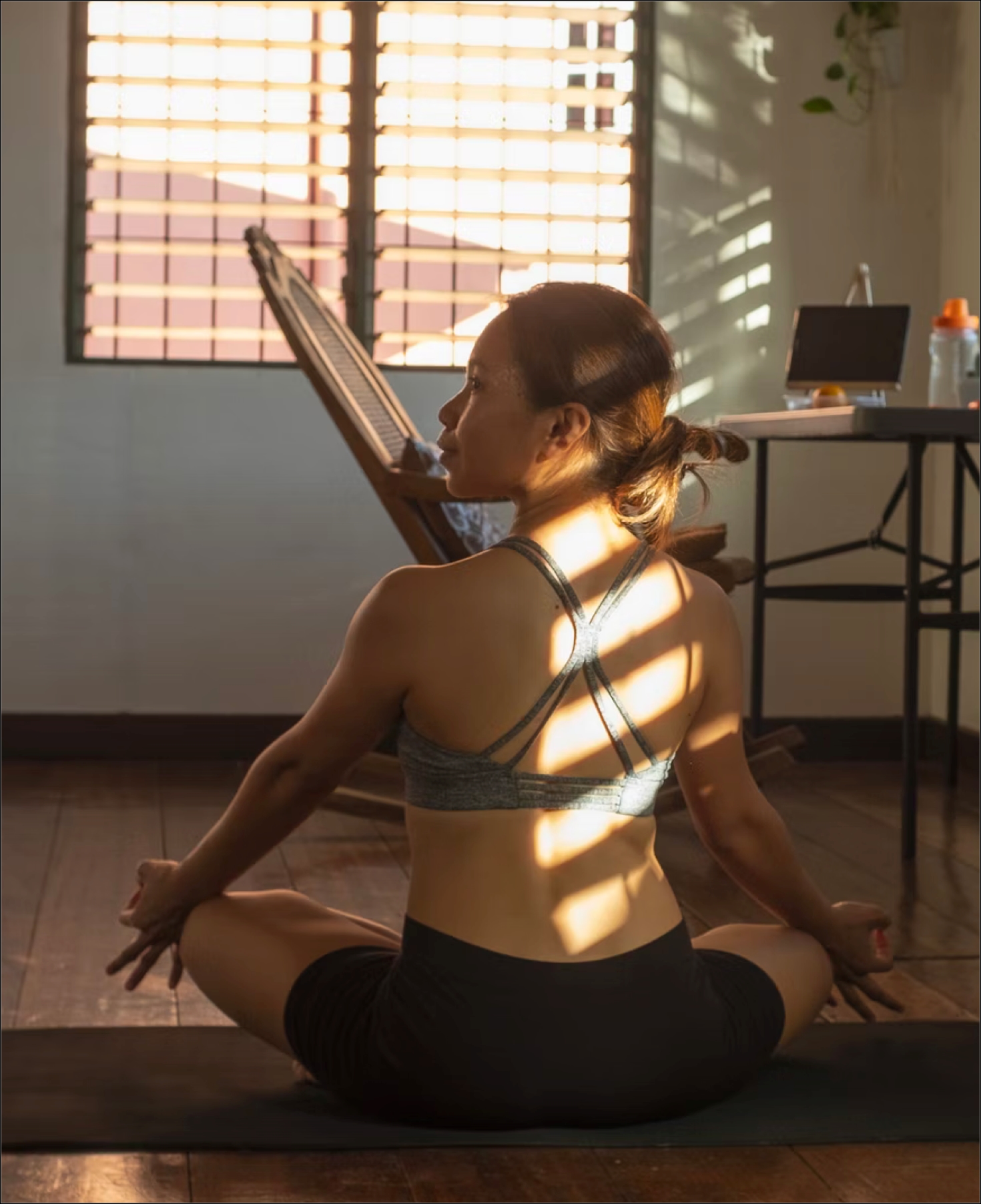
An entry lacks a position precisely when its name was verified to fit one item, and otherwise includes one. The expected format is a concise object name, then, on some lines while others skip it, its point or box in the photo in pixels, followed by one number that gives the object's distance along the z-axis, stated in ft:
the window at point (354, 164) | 14.73
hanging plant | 14.92
